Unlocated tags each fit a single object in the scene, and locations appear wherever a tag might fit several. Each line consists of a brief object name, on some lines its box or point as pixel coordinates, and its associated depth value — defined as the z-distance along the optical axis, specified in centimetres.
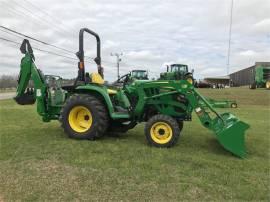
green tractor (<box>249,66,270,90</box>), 2244
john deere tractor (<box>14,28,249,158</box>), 444
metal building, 4026
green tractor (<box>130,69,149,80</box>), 2081
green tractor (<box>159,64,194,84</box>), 1739
